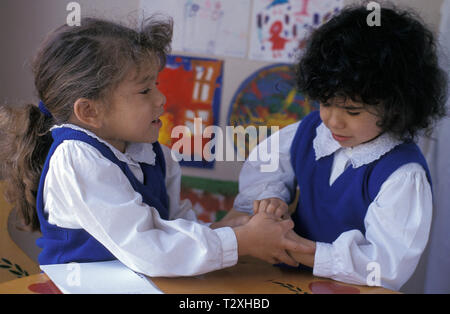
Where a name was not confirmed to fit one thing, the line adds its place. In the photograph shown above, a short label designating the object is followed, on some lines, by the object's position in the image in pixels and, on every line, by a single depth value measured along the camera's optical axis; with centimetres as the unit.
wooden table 82
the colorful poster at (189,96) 179
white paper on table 80
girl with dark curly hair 94
